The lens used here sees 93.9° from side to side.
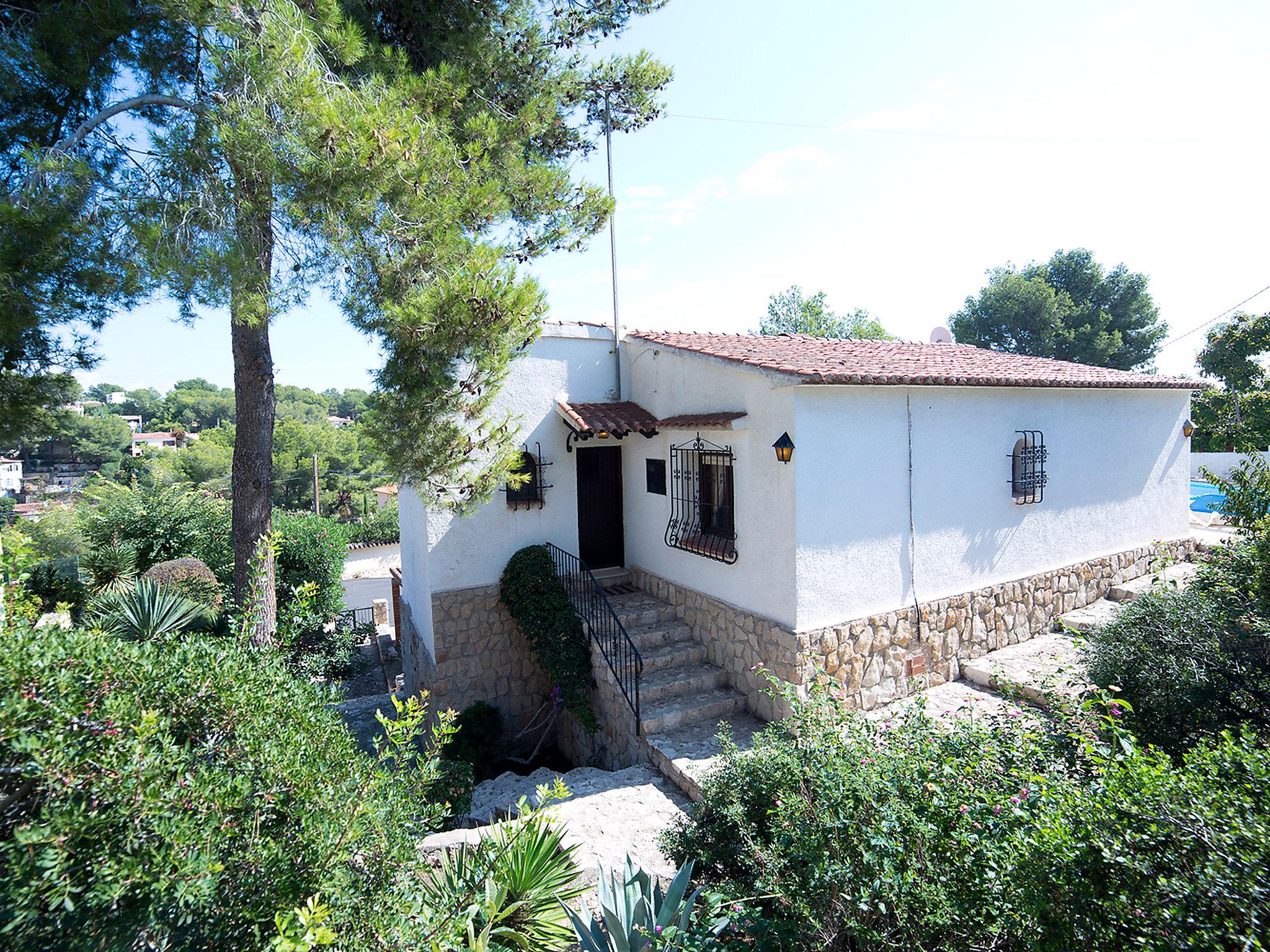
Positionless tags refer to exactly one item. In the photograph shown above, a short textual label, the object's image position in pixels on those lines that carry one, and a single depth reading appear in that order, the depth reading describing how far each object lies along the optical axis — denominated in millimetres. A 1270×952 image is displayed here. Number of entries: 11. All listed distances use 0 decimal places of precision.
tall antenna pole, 10227
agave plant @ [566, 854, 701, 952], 3387
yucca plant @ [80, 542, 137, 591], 11883
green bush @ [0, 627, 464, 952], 2082
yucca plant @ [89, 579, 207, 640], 6395
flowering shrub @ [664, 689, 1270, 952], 2193
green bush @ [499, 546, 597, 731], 8594
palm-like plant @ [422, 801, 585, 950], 3471
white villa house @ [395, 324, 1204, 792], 7363
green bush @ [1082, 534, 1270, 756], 4512
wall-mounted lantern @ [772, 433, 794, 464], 6977
